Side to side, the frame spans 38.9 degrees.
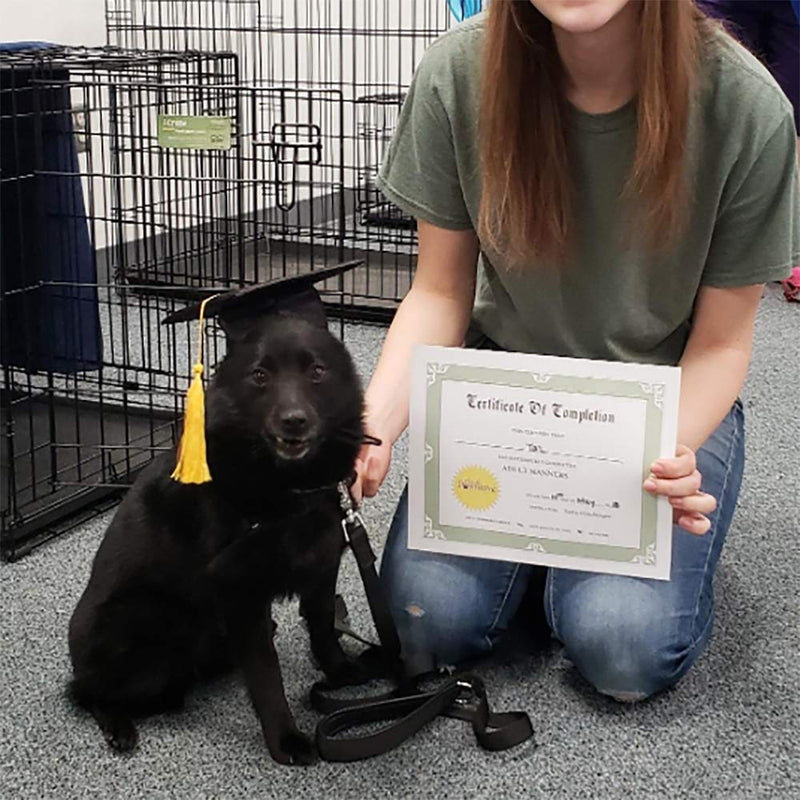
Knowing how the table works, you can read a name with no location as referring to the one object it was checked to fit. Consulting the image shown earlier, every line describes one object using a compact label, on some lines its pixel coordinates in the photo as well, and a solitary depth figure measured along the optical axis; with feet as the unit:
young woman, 4.33
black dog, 4.01
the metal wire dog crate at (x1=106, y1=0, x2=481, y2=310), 13.10
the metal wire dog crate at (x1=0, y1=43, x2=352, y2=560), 6.73
